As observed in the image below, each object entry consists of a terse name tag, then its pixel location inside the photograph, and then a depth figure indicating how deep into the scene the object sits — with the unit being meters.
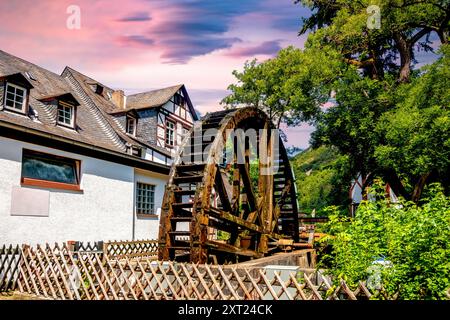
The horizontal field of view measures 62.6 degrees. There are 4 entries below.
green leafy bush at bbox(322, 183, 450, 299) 3.63
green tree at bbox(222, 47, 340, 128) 18.17
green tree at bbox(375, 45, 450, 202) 12.71
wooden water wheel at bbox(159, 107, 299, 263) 7.69
